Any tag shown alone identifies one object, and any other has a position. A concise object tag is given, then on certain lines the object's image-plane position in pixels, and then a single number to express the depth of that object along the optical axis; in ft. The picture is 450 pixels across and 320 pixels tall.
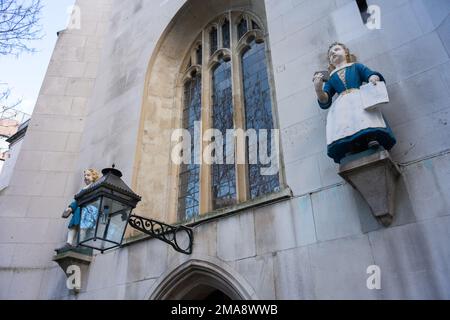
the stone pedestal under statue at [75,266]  18.70
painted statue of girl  11.21
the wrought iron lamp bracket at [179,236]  14.62
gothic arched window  18.11
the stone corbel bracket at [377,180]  10.88
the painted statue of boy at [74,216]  18.86
